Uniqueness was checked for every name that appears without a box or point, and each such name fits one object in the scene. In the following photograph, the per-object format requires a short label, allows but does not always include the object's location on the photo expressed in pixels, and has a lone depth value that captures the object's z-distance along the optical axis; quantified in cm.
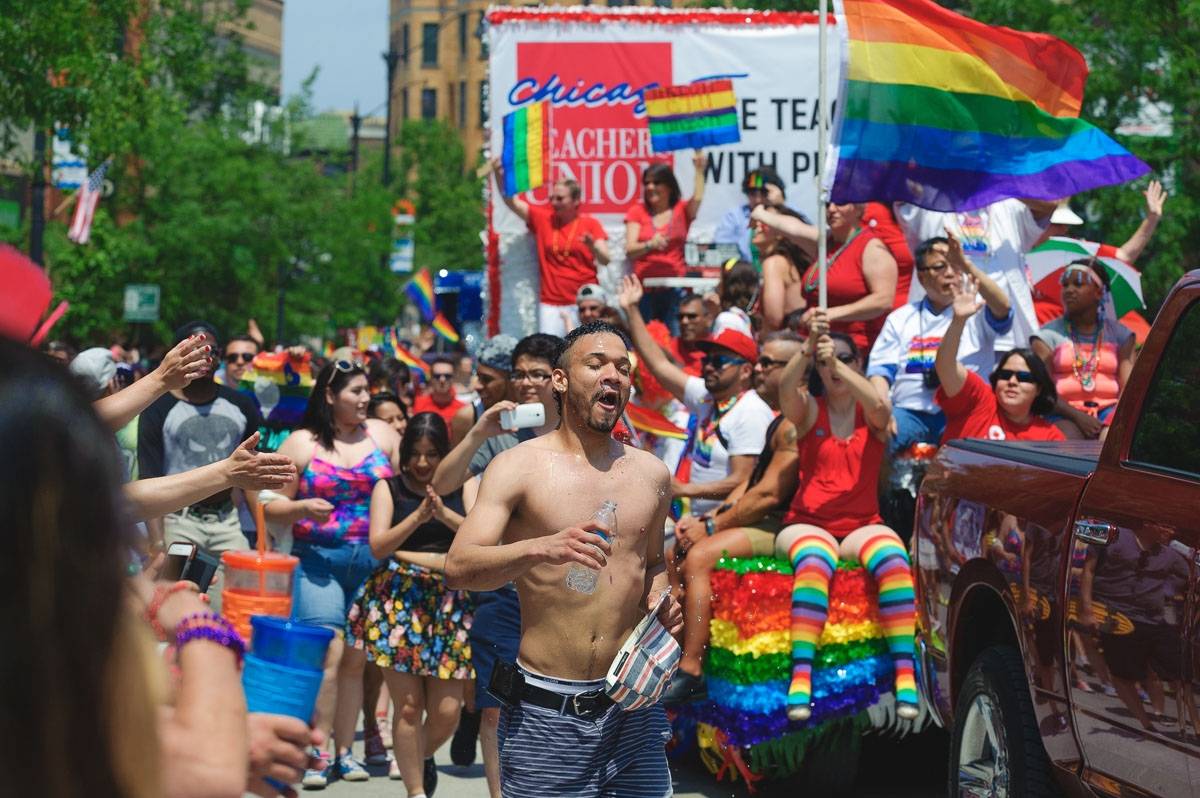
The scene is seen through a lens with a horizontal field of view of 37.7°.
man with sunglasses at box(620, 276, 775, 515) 885
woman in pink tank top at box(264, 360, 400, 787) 883
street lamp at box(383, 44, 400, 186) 5333
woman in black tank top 839
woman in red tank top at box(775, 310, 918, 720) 779
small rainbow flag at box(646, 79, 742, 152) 1362
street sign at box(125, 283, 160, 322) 2859
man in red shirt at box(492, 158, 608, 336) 1373
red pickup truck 457
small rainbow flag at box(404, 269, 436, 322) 3042
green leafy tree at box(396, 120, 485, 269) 5844
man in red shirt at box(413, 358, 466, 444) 1363
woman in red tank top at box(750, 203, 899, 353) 987
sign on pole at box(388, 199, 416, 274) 4744
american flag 2431
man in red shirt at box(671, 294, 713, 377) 1070
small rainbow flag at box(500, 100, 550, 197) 1420
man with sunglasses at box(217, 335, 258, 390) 1167
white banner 1491
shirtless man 530
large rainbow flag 904
